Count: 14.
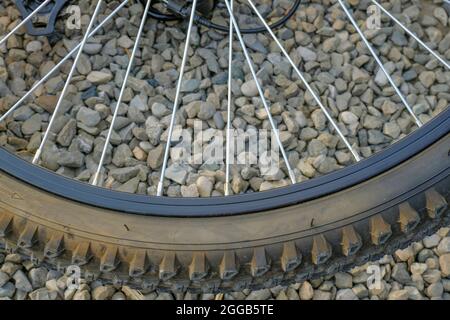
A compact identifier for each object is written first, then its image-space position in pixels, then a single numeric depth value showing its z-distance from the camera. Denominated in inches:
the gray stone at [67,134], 36.8
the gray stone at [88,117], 37.1
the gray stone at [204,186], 36.2
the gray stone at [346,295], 35.5
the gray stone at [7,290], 34.9
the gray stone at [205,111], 37.5
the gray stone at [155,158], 36.7
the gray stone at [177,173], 36.5
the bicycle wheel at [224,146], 30.0
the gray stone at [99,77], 38.0
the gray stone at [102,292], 35.0
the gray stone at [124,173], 36.3
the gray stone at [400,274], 35.8
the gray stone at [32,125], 37.0
